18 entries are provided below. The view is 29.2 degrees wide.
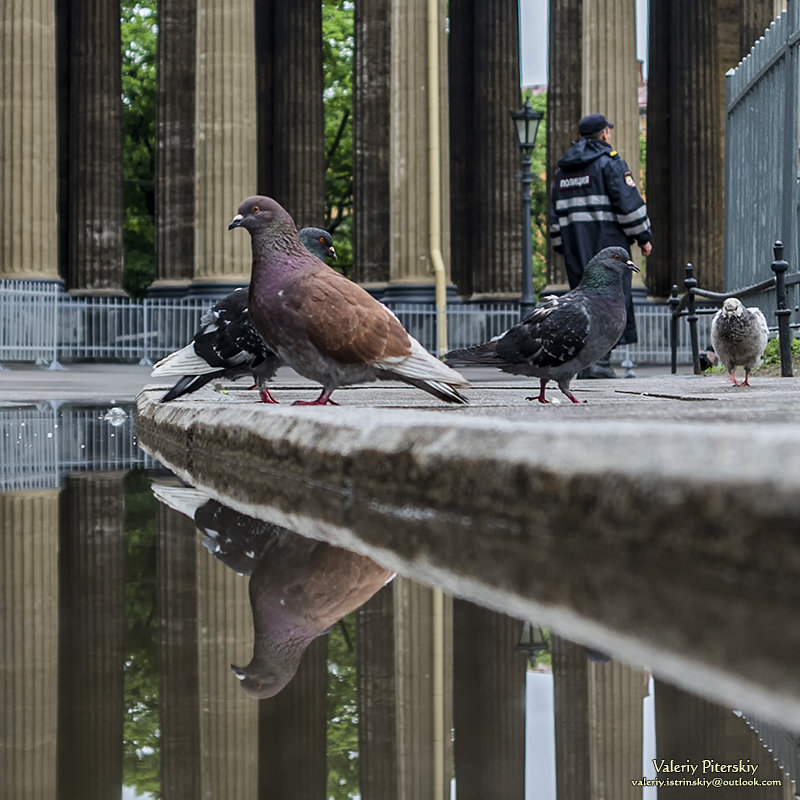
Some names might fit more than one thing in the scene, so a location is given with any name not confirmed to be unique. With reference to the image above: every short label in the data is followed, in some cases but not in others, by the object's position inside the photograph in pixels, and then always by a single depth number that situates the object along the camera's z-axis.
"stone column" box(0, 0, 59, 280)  26.50
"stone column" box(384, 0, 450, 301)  27.38
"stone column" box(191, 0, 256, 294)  27.06
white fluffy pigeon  10.80
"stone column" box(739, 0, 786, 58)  29.45
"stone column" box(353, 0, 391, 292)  31.16
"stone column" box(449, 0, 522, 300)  34.97
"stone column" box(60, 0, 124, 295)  32.53
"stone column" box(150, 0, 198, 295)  29.89
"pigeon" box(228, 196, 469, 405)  5.95
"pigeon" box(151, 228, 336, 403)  7.09
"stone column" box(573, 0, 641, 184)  26.66
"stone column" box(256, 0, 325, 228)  34.91
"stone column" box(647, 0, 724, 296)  31.27
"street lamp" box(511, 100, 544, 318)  23.23
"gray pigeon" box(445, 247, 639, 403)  7.09
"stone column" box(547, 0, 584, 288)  29.97
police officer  12.23
